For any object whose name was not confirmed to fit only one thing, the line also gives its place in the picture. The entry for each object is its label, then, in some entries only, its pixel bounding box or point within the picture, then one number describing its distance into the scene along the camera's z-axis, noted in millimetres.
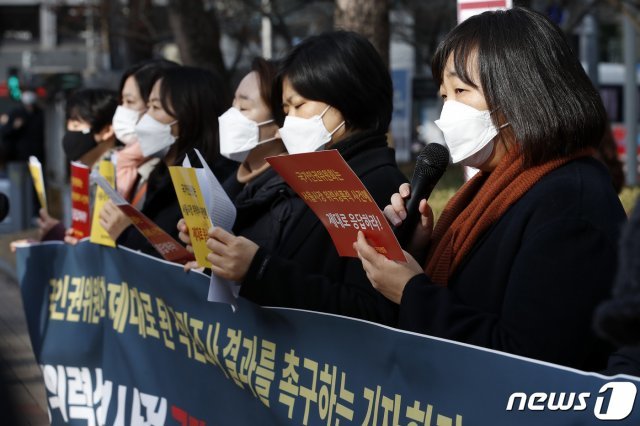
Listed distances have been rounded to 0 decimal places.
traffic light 38173
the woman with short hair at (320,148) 5573
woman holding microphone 4292
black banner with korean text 4202
